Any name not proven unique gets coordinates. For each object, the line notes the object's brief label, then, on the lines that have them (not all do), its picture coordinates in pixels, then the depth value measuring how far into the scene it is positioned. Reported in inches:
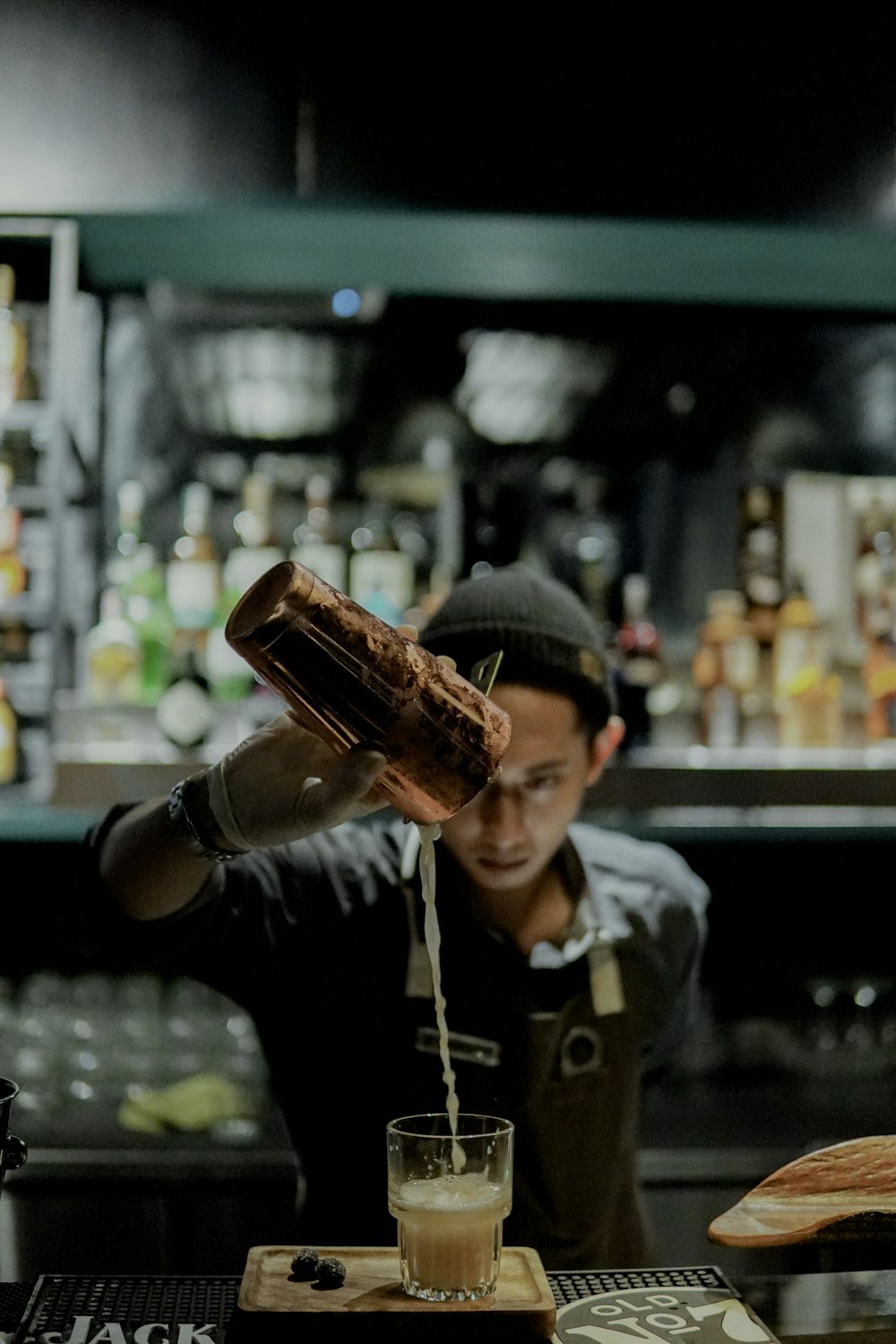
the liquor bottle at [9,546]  116.2
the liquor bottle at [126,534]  117.2
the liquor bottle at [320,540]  117.1
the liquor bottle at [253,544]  118.0
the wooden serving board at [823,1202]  47.8
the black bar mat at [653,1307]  43.8
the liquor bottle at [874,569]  123.5
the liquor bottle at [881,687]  116.2
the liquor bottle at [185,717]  101.3
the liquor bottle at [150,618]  117.0
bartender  65.5
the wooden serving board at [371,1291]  41.7
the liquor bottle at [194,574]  112.7
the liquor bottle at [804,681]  113.1
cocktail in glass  42.8
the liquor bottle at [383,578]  117.1
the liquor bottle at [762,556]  123.3
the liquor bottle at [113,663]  110.7
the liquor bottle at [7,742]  115.7
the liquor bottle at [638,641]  117.4
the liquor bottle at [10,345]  114.9
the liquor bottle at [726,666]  116.6
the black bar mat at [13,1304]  44.4
